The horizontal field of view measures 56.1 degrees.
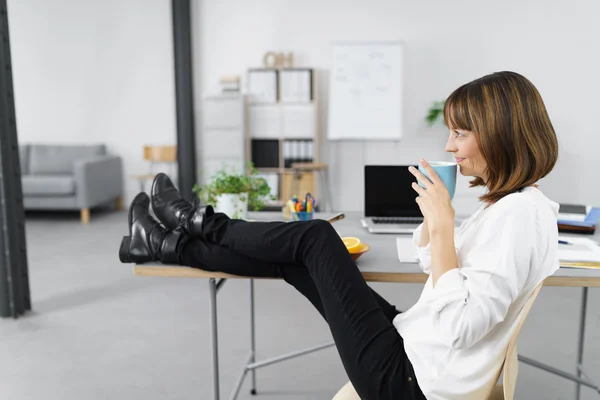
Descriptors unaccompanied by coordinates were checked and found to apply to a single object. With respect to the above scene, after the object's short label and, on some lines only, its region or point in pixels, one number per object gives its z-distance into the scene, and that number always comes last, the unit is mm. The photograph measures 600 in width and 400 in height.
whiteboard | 5391
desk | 1415
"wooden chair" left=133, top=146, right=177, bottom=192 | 5984
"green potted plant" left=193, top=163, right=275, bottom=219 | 1972
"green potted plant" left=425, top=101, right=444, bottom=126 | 5383
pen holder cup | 1909
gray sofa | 5512
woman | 1050
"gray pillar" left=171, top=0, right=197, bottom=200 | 5766
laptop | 2104
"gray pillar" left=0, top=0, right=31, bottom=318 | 2914
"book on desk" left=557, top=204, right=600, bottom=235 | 1888
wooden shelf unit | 5543
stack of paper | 1499
